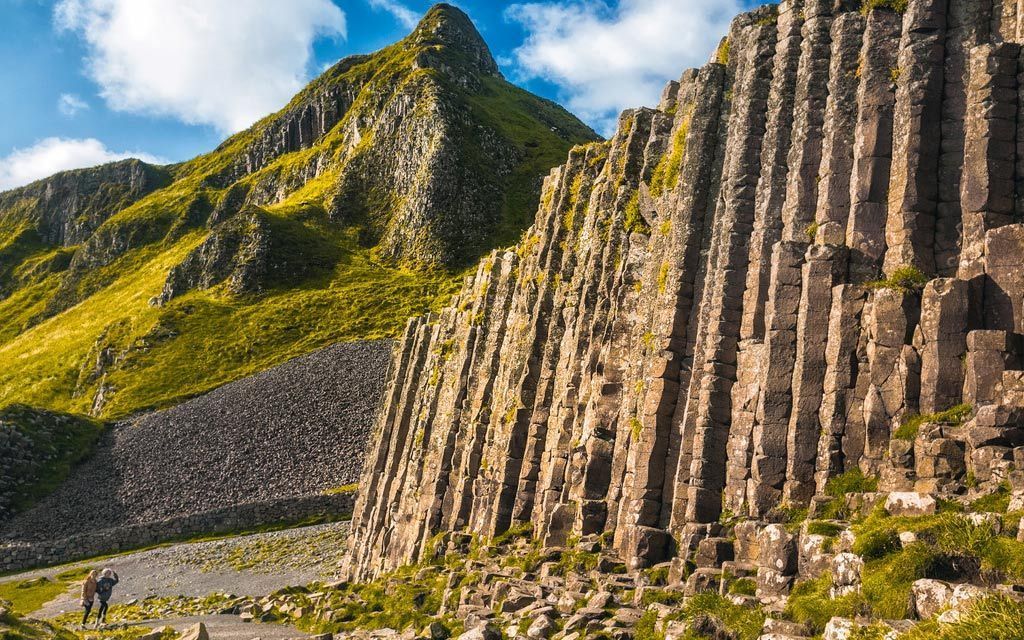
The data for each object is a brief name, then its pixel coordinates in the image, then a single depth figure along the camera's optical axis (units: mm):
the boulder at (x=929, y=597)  11867
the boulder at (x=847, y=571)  14141
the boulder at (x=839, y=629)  12500
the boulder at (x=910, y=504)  14914
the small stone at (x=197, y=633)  24117
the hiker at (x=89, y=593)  37406
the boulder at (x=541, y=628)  19250
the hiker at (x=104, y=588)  37344
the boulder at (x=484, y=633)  20047
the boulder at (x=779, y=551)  16609
